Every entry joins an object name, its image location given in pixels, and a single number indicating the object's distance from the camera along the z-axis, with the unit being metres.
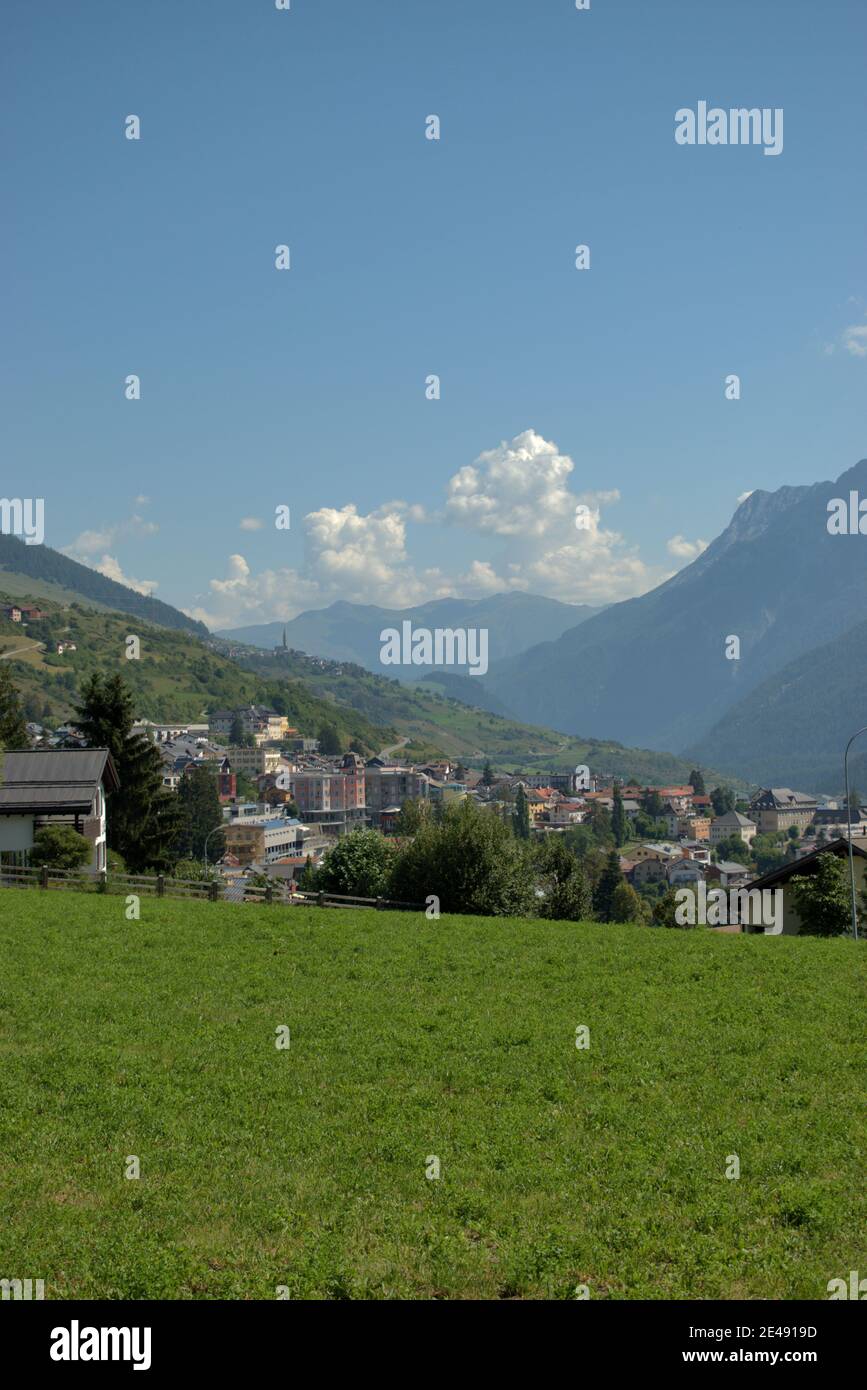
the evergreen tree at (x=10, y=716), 64.62
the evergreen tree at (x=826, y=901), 44.84
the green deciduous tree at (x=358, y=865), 64.69
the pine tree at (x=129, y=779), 59.97
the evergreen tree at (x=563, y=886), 67.06
